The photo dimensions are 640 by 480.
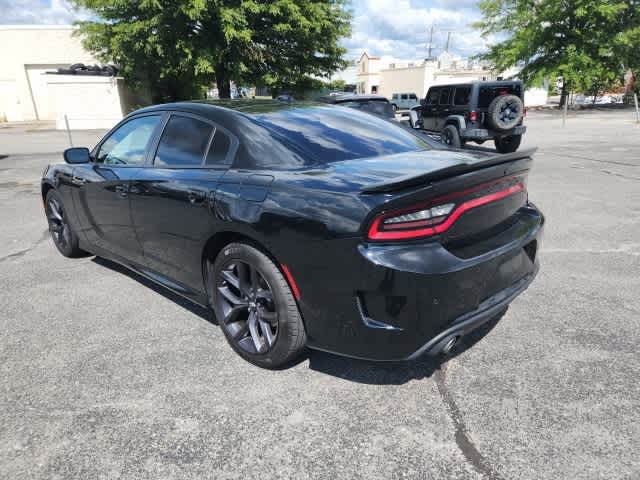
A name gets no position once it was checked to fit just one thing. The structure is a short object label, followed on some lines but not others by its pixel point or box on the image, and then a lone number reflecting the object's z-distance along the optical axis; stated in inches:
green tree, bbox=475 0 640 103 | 1288.1
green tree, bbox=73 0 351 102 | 837.2
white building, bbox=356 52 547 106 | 2234.3
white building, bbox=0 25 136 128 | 1332.4
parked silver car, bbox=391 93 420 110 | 1447.2
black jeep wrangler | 466.3
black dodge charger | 80.3
